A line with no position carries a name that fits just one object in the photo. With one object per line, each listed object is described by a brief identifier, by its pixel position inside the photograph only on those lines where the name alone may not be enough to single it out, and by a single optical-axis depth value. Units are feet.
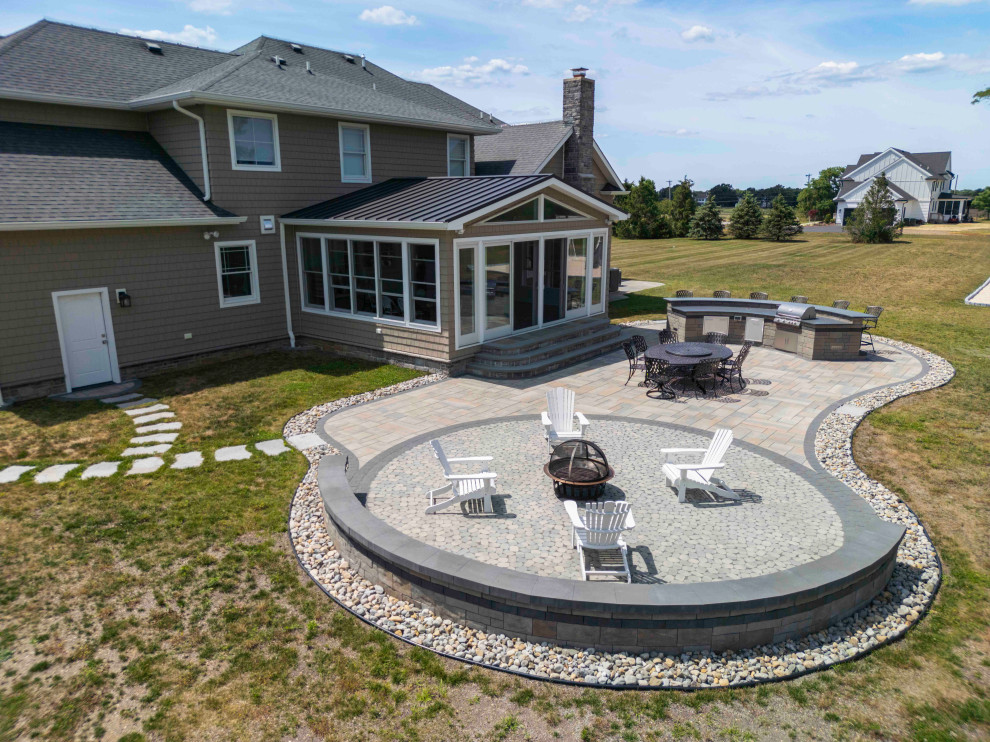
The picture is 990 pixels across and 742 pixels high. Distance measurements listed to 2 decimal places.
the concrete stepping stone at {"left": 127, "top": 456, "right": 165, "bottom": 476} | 31.35
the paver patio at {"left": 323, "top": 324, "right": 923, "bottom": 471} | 36.04
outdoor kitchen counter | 51.26
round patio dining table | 42.63
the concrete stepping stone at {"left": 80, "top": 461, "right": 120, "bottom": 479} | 30.76
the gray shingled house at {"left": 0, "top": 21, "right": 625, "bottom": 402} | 43.19
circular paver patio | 22.91
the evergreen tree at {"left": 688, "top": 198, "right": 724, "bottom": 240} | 164.04
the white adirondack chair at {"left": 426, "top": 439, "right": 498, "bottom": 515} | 26.17
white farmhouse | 215.10
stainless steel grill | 52.85
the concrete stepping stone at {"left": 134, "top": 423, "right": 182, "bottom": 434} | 36.60
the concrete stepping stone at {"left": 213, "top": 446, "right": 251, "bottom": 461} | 32.87
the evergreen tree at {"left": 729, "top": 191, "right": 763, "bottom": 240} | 165.17
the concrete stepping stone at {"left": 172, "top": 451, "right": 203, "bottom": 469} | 31.91
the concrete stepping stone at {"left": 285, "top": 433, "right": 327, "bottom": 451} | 34.42
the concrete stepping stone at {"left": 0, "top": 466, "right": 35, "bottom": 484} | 30.17
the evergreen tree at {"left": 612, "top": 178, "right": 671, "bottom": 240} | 170.09
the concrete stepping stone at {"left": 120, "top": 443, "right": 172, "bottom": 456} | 33.37
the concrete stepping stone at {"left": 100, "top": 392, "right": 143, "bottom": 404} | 41.88
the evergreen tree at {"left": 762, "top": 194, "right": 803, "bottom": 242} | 156.46
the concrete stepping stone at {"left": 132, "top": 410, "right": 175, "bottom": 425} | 38.08
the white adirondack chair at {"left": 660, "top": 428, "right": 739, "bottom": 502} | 27.27
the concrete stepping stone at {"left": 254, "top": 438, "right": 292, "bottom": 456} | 33.68
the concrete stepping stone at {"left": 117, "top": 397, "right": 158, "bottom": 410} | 40.81
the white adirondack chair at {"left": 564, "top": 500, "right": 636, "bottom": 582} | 21.72
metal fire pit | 26.77
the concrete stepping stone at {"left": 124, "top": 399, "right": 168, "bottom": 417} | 39.68
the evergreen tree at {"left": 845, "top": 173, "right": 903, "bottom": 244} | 140.15
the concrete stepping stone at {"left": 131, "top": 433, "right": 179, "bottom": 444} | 35.09
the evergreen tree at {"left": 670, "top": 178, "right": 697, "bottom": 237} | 173.27
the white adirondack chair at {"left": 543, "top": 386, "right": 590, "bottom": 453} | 32.68
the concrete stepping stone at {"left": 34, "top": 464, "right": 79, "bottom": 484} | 30.25
